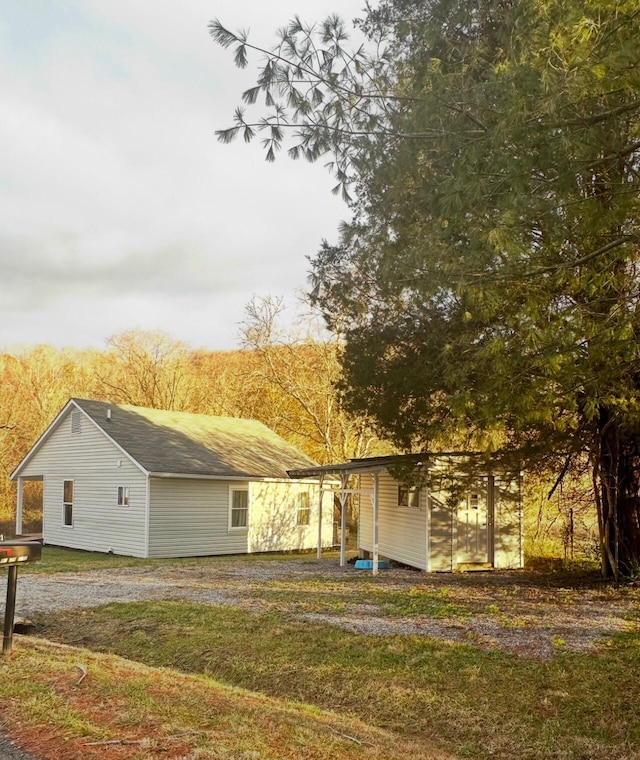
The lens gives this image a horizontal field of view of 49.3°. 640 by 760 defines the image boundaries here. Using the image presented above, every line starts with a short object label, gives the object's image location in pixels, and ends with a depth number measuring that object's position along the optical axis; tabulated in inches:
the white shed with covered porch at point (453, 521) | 628.1
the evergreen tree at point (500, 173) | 218.7
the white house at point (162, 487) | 781.9
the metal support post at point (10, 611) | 275.0
